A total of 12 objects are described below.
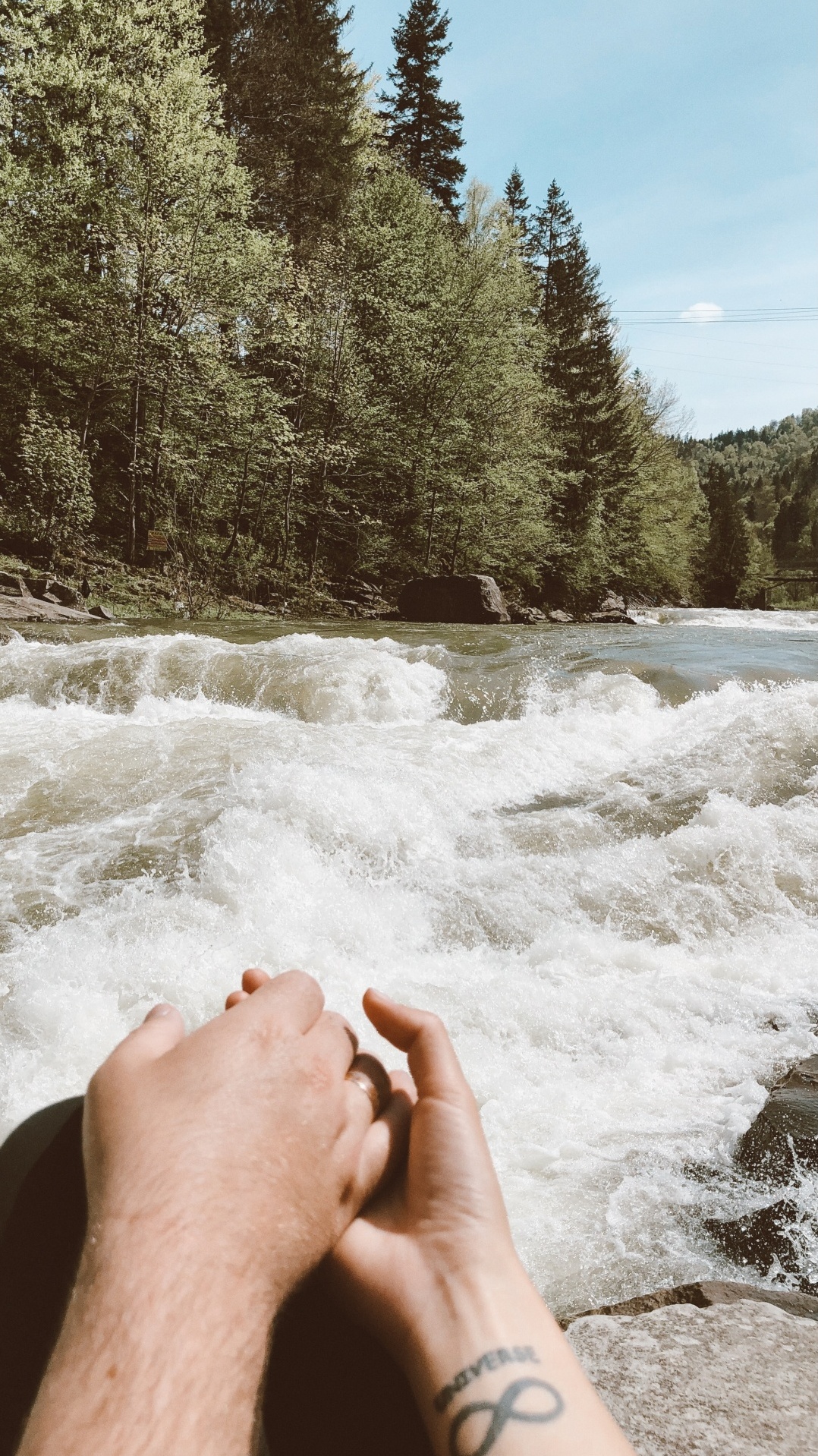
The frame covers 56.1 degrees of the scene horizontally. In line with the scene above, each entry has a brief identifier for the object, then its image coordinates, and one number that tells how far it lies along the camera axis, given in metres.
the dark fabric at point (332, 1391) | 0.84
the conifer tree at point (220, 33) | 17.20
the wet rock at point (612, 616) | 19.52
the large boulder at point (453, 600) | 15.33
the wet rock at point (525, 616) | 16.98
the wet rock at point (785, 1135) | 2.05
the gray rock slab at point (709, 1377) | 1.12
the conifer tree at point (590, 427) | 23.52
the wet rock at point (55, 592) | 11.52
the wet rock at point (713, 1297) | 1.51
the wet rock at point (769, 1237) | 1.76
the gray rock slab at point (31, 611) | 10.07
